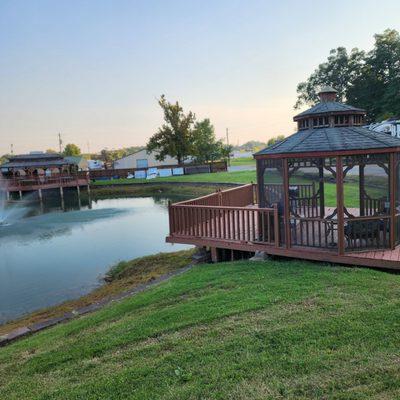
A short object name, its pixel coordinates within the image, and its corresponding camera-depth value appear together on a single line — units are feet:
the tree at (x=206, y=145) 162.20
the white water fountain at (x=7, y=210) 83.87
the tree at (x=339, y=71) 155.02
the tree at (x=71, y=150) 294.66
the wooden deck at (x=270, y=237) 23.34
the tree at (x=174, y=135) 157.99
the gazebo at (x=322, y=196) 23.21
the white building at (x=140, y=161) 197.36
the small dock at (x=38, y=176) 124.67
